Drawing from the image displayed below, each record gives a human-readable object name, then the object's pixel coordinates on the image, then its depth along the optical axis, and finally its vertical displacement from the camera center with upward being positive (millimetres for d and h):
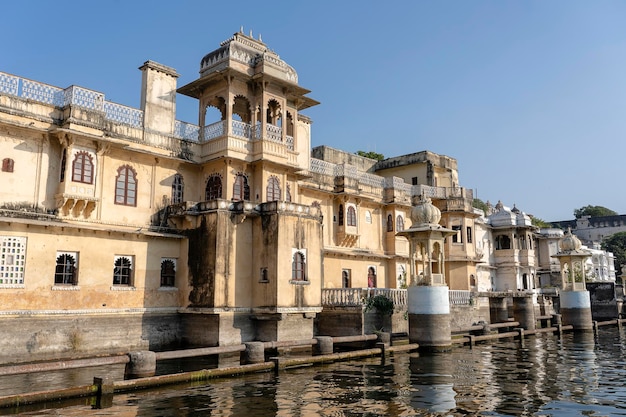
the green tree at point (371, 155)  51656 +13562
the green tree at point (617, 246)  83438 +7738
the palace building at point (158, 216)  18844 +3232
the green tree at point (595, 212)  110581 +17073
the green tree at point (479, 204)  77250 +13485
